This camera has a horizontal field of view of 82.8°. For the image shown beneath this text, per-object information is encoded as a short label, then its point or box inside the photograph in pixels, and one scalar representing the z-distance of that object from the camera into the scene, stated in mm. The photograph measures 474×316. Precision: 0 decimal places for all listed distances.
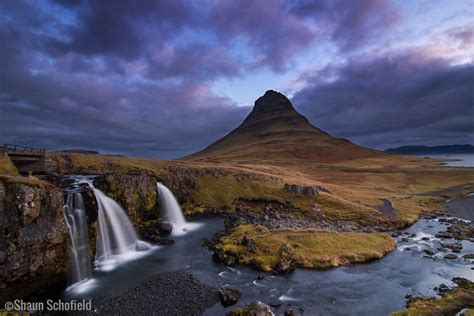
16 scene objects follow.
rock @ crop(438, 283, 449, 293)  27473
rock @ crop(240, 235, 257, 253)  36844
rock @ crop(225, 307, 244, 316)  22425
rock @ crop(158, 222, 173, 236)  48409
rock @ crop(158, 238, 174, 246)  43500
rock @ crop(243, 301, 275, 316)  21706
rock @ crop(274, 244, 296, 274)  32844
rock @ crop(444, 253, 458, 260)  36644
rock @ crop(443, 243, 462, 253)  39775
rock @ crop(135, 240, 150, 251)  40562
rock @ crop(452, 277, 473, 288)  28209
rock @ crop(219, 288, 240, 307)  26078
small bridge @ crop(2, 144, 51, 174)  46194
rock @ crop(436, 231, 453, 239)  46625
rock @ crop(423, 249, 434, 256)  38750
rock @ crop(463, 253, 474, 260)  36281
